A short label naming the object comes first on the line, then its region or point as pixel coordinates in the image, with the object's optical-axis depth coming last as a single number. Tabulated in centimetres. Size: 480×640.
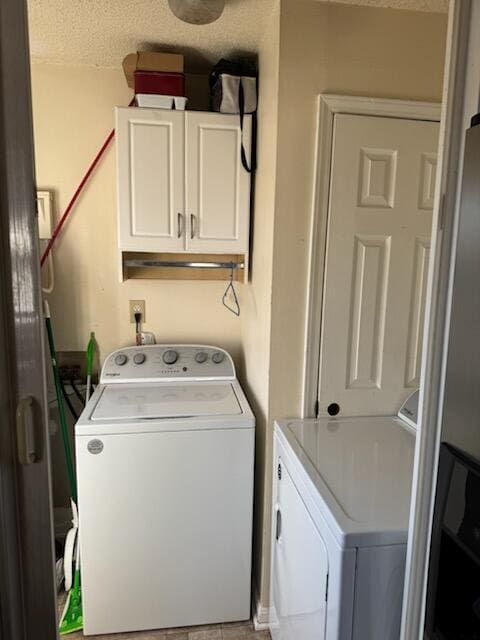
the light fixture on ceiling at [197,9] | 154
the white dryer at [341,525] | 113
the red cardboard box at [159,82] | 193
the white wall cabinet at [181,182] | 195
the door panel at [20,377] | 57
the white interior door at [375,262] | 170
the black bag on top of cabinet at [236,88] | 194
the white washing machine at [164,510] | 174
